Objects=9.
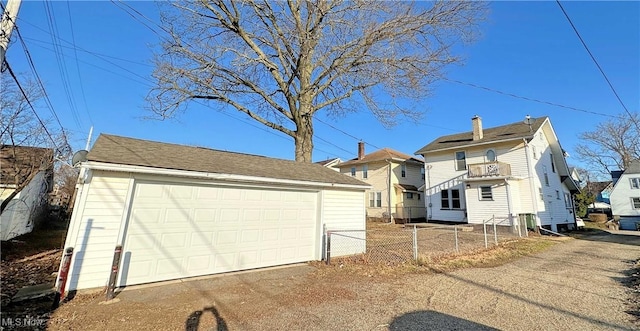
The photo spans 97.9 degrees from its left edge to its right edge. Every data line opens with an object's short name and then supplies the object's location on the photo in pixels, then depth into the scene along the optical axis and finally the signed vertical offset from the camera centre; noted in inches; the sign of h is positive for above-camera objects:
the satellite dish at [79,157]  210.4 +36.0
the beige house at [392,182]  997.8 +131.7
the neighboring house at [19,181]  451.5 +35.4
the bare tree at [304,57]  443.5 +265.4
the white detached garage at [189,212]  207.9 -2.0
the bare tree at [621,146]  1251.5 +375.5
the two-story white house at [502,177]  698.8 +123.1
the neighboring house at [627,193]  1154.7 +140.3
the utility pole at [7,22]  174.7 +112.7
